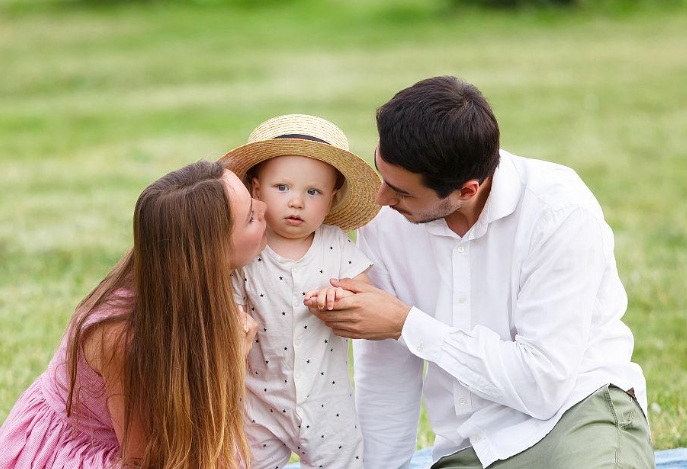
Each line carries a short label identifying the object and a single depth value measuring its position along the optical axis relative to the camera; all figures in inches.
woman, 244.2
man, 256.2
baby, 266.8
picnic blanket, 331.0
